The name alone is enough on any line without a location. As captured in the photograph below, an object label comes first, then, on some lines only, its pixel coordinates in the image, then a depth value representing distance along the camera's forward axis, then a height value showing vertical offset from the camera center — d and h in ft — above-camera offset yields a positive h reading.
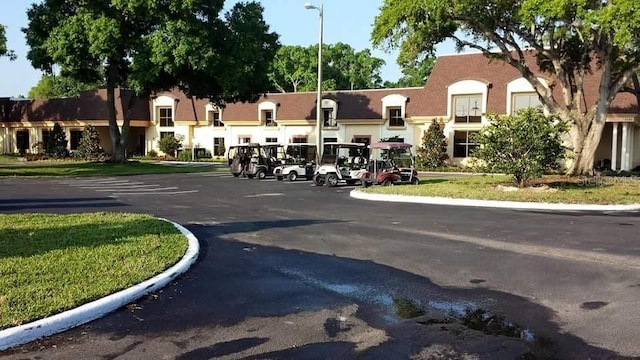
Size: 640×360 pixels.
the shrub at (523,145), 60.90 +0.30
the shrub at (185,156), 169.62 -3.21
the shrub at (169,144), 174.60 +0.22
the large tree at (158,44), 109.70 +19.57
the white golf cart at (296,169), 93.81 -3.72
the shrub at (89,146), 144.36 -0.48
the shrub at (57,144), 150.30 -0.05
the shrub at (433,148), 131.54 -0.20
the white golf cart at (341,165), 82.43 -2.67
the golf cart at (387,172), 76.87 -3.37
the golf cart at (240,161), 101.09 -2.74
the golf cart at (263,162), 97.25 -2.76
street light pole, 96.32 +8.45
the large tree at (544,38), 69.56 +14.86
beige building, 129.29 +8.45
